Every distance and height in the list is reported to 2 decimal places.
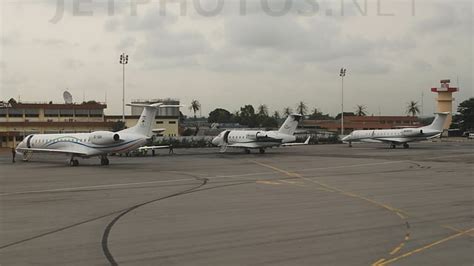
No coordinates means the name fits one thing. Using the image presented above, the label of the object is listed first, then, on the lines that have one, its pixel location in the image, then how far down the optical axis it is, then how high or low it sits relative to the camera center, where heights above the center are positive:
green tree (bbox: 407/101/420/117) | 193.88 +8.28
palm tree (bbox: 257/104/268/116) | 195.80 +8.38
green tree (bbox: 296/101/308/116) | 196.66 +8.65
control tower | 127.69 +8.49
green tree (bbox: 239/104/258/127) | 163.38 +5.24
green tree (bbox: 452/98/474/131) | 120.38 +3.69
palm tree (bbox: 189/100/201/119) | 191.50 +9.65
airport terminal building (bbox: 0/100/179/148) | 75.00 +2.25
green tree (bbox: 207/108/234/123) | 183.09 +5.76
